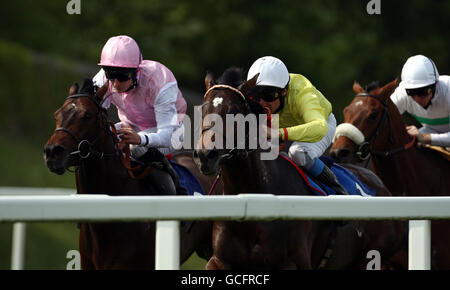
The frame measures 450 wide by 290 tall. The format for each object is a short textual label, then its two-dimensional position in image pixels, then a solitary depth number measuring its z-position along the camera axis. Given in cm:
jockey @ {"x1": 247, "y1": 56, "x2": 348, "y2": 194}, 959
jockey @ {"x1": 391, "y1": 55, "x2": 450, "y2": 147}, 1297
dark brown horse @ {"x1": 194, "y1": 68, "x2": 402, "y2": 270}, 884
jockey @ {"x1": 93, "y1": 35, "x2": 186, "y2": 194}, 1044
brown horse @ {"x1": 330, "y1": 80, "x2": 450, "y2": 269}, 1239
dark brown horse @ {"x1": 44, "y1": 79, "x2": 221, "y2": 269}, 966
